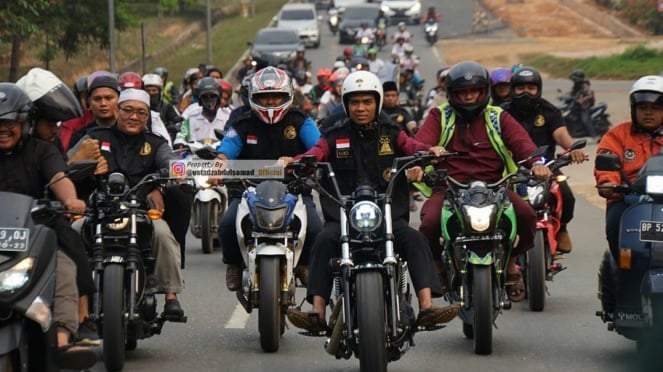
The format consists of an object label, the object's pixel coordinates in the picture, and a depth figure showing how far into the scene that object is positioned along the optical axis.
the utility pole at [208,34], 51.97
